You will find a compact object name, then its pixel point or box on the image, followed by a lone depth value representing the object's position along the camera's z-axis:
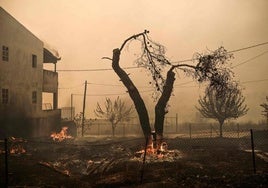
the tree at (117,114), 38.28
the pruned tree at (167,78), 17.08
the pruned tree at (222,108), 29.19
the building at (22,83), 22.89
